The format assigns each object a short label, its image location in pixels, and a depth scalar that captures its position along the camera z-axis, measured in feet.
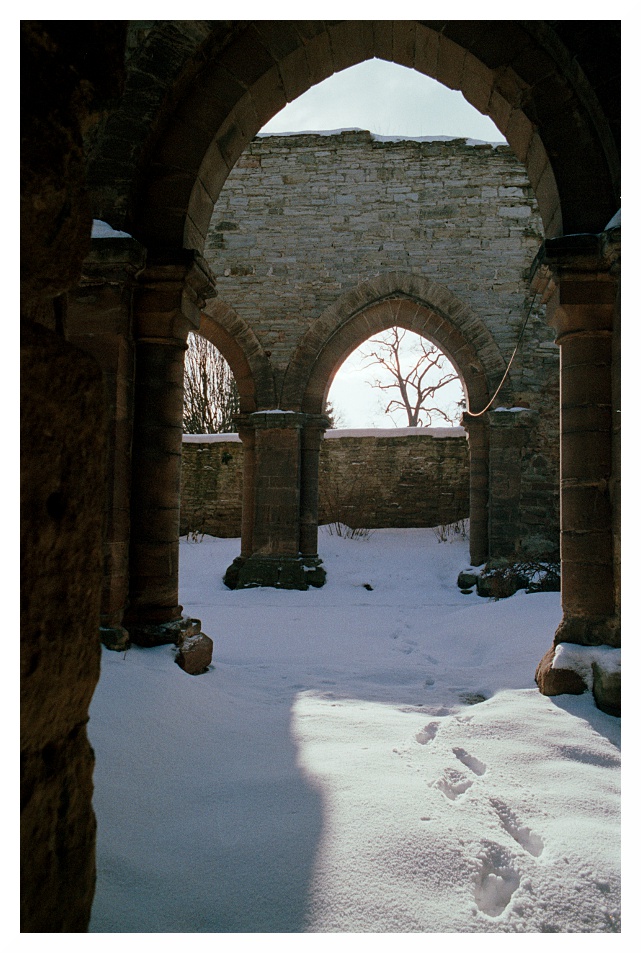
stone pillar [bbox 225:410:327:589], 29.68
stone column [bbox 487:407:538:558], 29.58
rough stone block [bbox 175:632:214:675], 11.27
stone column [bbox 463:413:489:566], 30.63
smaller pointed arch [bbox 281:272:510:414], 30.45
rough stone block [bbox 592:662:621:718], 9.46
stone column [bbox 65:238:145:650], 11.13
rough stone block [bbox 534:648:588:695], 10.31
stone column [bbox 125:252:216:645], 11.78
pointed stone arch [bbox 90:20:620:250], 11.10
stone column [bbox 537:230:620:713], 10.77
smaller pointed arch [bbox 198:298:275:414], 31.42
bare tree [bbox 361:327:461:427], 76.79
